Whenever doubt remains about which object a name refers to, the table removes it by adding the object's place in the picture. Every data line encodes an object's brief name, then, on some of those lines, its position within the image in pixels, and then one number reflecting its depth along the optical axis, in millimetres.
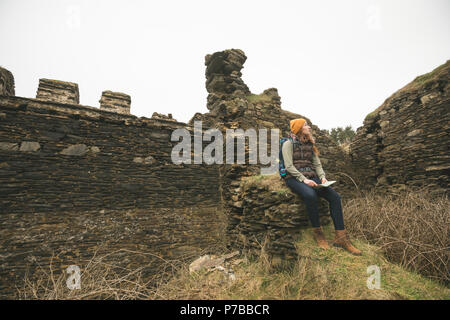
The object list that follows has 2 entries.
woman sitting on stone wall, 2793
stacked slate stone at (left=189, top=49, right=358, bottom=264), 4372
